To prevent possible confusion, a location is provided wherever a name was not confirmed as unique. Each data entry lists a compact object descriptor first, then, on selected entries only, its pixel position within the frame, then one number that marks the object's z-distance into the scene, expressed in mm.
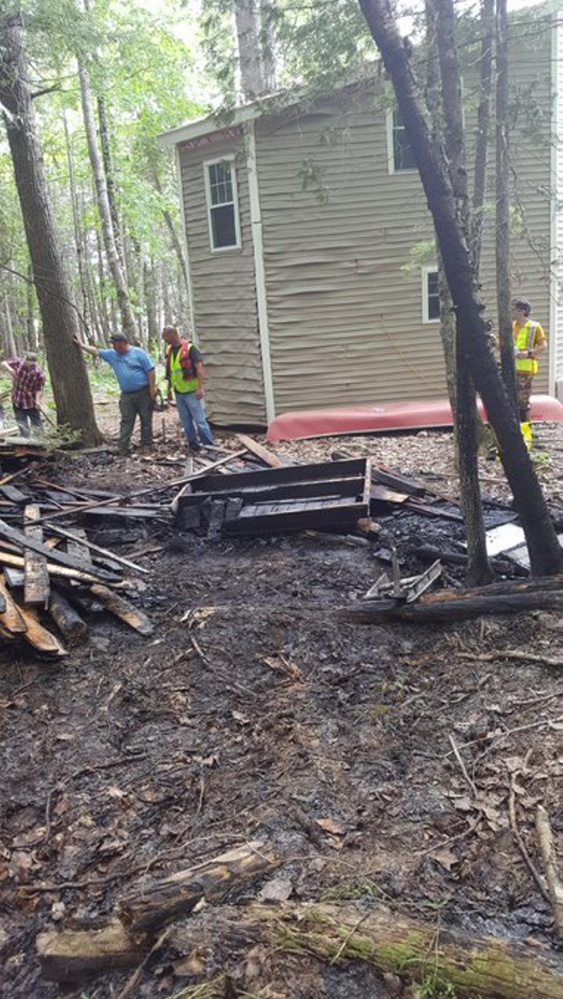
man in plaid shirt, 11547
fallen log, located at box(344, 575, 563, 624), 4953
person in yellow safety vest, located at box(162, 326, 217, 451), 10945
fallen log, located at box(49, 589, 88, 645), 5461
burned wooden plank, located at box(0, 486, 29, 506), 8102
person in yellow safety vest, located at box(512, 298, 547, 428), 9906
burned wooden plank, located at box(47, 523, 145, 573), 6696
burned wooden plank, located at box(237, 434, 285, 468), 9812
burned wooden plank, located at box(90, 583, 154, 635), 5693
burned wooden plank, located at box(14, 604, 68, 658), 5180
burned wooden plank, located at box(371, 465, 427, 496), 8298
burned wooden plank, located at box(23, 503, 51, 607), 5516
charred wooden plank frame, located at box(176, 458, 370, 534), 7508
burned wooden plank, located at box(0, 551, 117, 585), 6000
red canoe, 12781
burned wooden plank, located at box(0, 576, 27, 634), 5156
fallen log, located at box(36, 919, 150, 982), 2676
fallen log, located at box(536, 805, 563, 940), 2645
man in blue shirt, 11141
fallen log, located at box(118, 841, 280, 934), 2736
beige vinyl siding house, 12812
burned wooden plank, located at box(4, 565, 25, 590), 5699
